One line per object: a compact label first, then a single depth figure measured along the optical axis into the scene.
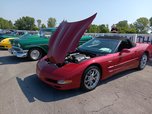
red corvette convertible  2.43
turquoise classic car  4.70
